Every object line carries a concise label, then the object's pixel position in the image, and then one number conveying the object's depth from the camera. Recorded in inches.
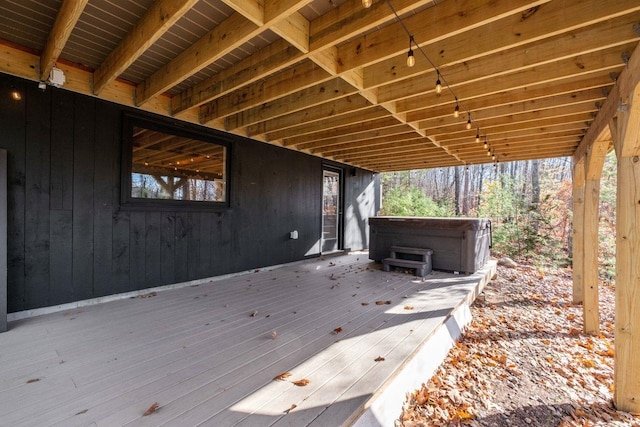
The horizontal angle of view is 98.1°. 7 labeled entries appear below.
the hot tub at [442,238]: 191.6
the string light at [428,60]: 73.6
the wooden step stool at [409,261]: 191.0
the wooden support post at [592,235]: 125.3
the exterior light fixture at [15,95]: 109.9
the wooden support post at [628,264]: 75.9
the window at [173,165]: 142.7
